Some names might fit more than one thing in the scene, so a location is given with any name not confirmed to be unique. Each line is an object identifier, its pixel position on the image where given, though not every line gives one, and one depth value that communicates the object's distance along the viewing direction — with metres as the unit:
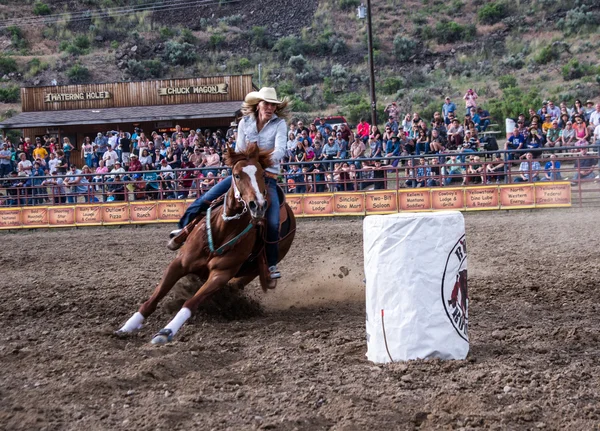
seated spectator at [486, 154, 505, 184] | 17.62
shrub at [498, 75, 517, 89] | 39.91
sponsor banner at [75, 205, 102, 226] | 19.81
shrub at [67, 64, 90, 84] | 50.12
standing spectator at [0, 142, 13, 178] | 25.03
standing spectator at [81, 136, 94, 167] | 26.33
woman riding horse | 7.52
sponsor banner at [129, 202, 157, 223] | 19.39
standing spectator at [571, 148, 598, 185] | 16.73
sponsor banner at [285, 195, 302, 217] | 18.61
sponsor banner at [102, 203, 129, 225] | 19.66
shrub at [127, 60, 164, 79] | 52.28
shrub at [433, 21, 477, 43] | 53.09
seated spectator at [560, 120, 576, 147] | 18.28
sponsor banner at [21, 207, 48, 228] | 20.16
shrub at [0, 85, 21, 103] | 49.31
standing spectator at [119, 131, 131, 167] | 26.94
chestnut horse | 6.75
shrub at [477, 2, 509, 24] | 55.19
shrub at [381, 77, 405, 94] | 44.78
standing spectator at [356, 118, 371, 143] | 23.92
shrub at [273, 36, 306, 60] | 53.84
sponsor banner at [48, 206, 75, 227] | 19.98
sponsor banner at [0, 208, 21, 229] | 20.34
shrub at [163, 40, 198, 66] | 55.00
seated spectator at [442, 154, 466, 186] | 18.42
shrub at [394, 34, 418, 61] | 51.97
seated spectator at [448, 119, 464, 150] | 19.95
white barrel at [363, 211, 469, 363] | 5.04
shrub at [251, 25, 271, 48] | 57.22
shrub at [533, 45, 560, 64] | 43.56
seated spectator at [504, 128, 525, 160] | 18.55
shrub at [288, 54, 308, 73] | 51.16
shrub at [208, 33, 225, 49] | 57.56
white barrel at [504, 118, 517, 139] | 21.97
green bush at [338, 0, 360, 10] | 62.16
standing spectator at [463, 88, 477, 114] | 24.45
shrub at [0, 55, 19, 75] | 53.91
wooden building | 33.84
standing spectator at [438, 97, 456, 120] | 22.36
